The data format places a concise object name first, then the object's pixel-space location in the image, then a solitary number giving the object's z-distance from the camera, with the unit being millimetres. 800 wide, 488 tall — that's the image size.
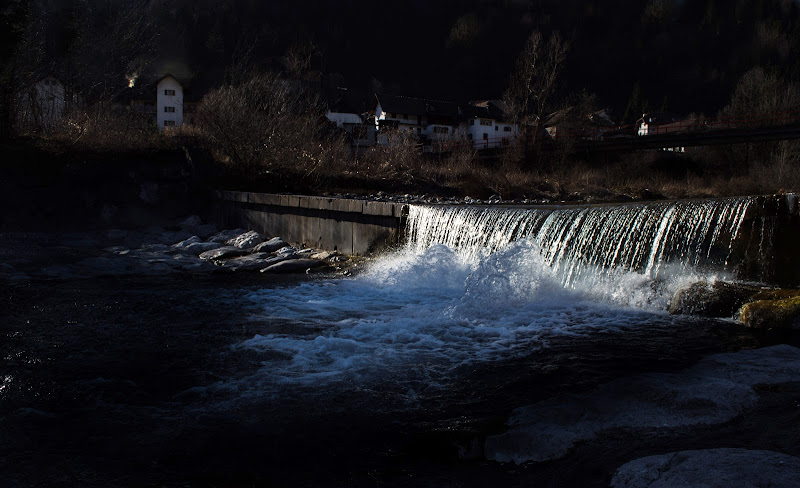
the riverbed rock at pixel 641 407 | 4004
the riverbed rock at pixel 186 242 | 14477
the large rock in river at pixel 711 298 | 7359
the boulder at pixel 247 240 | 14433
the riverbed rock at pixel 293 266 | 11766
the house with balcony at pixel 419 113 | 64000
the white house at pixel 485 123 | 68438
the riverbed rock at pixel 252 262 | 12125
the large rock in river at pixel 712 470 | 3211
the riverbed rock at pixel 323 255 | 12555
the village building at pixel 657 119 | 65938
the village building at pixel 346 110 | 66094
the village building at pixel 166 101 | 57250
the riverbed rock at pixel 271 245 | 14141
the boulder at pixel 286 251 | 13301
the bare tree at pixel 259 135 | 19172
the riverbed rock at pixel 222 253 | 13266
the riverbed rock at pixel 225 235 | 15867
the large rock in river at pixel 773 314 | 6691
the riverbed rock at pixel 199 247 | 14036
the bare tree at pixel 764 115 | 28469
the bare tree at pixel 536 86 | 32950
